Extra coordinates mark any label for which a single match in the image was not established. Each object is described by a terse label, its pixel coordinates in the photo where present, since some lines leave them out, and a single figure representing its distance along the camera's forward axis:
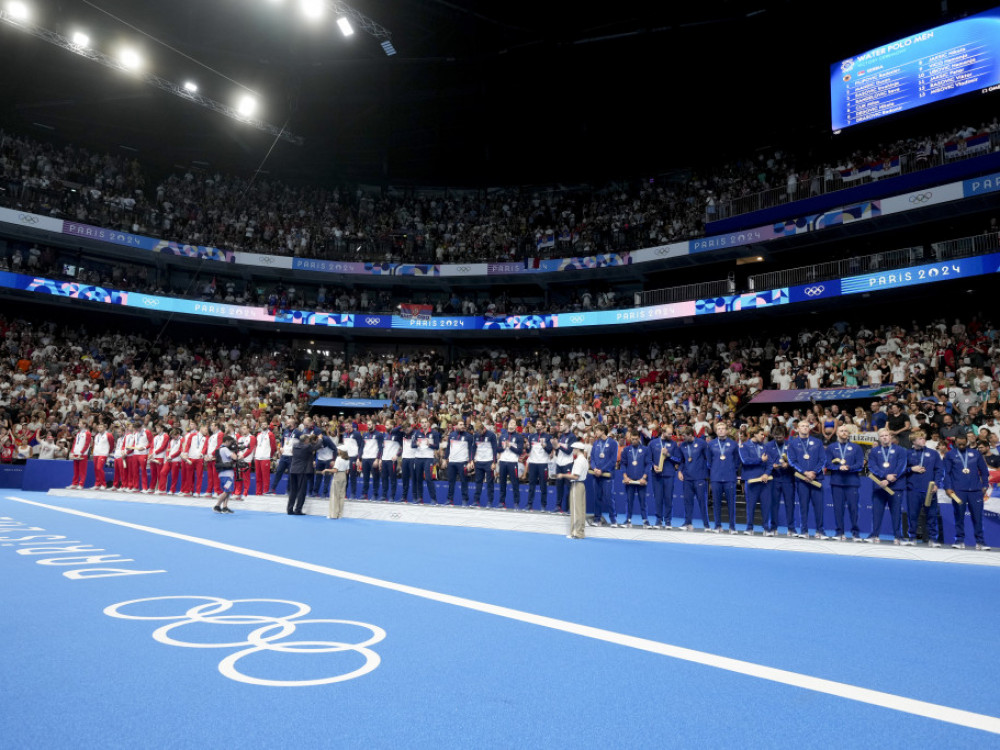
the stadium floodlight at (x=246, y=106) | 27.25
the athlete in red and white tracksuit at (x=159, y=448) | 16.55
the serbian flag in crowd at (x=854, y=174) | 24.12
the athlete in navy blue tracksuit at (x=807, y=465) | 10.66
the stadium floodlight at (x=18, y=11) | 20.58
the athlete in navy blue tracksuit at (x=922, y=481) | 9.83
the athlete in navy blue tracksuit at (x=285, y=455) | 14.98
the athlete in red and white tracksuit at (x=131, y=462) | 17.02
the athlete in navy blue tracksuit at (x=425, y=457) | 14.84
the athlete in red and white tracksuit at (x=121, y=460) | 17.09
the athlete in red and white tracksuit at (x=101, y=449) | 17.03
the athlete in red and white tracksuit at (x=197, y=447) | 16.14
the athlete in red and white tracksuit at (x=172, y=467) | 16.36
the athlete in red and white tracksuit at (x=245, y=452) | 15.50
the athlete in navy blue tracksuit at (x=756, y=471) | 11.27
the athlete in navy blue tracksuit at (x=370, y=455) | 16.05
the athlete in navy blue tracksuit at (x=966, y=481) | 9.54
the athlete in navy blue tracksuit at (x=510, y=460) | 14.25
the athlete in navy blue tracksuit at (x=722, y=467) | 11.48
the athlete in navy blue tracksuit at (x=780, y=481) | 10.98
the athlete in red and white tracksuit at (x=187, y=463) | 16.14
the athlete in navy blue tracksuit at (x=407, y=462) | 15.13
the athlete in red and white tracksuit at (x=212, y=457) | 15.85
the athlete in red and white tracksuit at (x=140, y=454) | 16.98
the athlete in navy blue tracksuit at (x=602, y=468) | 12.25
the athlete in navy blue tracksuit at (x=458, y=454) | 14.73
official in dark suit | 13.38
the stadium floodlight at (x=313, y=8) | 20.17
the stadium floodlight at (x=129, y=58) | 23.67
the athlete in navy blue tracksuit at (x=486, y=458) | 14.62
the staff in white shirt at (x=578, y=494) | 10.52
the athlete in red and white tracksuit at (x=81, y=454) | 17.34
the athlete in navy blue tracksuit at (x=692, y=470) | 11.88
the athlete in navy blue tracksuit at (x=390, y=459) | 15.38
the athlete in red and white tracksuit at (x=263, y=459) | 16.36
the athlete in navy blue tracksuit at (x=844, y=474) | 10.38
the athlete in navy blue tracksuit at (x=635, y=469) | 12.09
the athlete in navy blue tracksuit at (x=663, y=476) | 11.89
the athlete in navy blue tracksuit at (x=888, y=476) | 9.98
